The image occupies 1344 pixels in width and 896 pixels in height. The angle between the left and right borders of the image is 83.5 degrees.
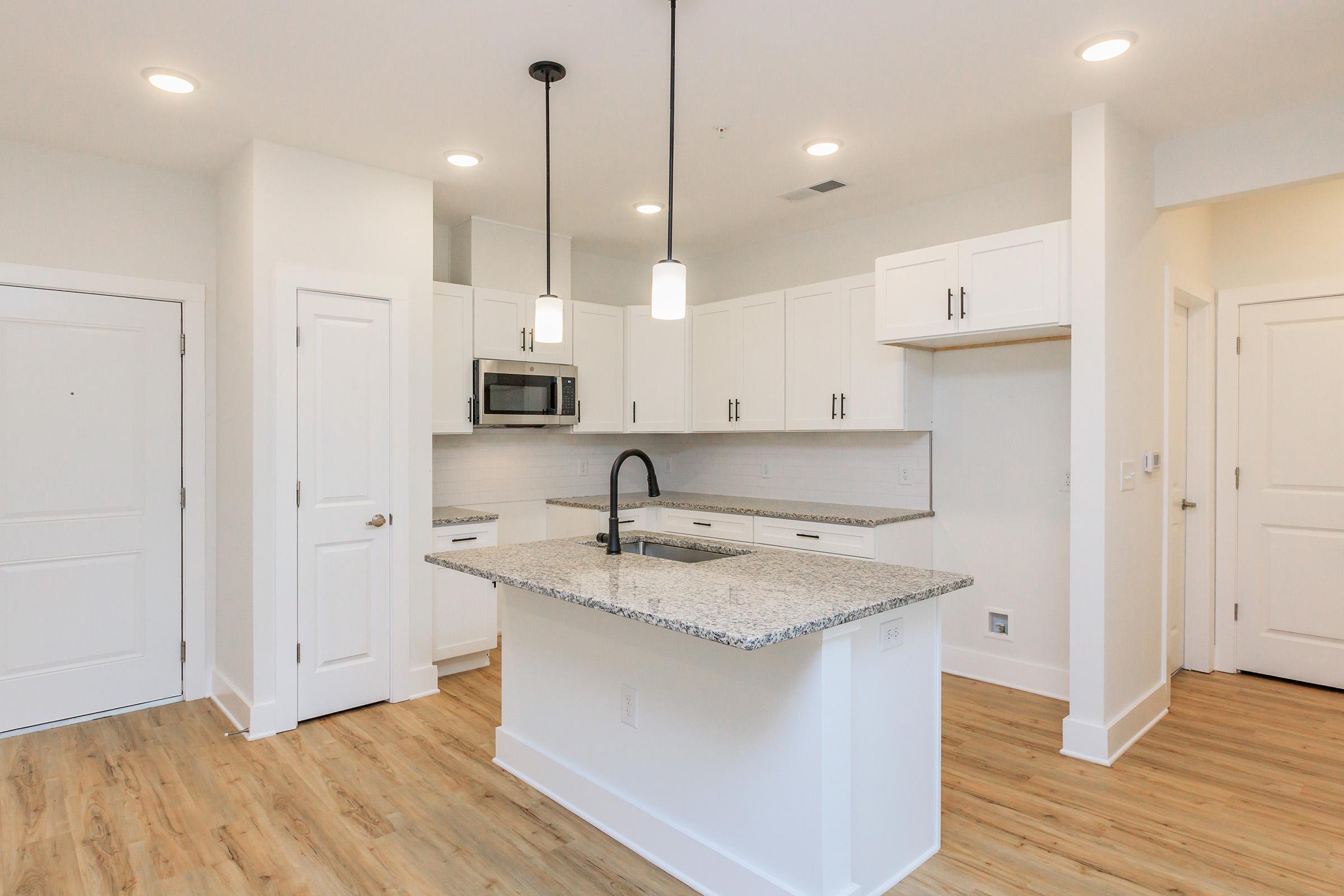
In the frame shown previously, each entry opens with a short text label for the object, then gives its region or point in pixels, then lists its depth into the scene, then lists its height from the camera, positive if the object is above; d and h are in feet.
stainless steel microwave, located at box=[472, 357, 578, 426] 14.08 +0.90
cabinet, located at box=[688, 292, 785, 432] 15.07 +1.58
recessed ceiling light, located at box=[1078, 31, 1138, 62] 7.97 +4.27
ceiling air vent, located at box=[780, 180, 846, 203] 12.86 +4.37
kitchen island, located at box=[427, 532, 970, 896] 6.28 -2.59
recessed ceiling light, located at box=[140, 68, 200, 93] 8.74 +4.26
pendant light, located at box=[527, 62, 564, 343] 8.63 +1.49
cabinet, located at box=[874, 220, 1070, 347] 10.39 +2.24
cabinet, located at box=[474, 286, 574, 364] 14.26 +2.16
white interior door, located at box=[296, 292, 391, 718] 11.16 -0.96
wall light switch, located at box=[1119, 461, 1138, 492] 10.23 -0.48
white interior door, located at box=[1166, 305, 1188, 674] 13.07 -1.03
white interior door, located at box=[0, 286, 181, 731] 10.88 -0.96
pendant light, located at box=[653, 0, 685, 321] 7.42 +1.51
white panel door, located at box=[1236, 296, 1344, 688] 12.39 -0.90
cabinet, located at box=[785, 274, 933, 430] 13.20 +1.30
